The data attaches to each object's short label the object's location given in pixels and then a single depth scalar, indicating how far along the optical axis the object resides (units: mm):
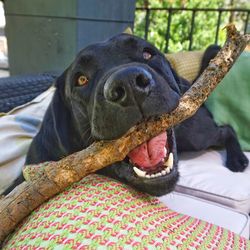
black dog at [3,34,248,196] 254
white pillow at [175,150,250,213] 391
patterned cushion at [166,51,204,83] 579
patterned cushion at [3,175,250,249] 211
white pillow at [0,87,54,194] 431
